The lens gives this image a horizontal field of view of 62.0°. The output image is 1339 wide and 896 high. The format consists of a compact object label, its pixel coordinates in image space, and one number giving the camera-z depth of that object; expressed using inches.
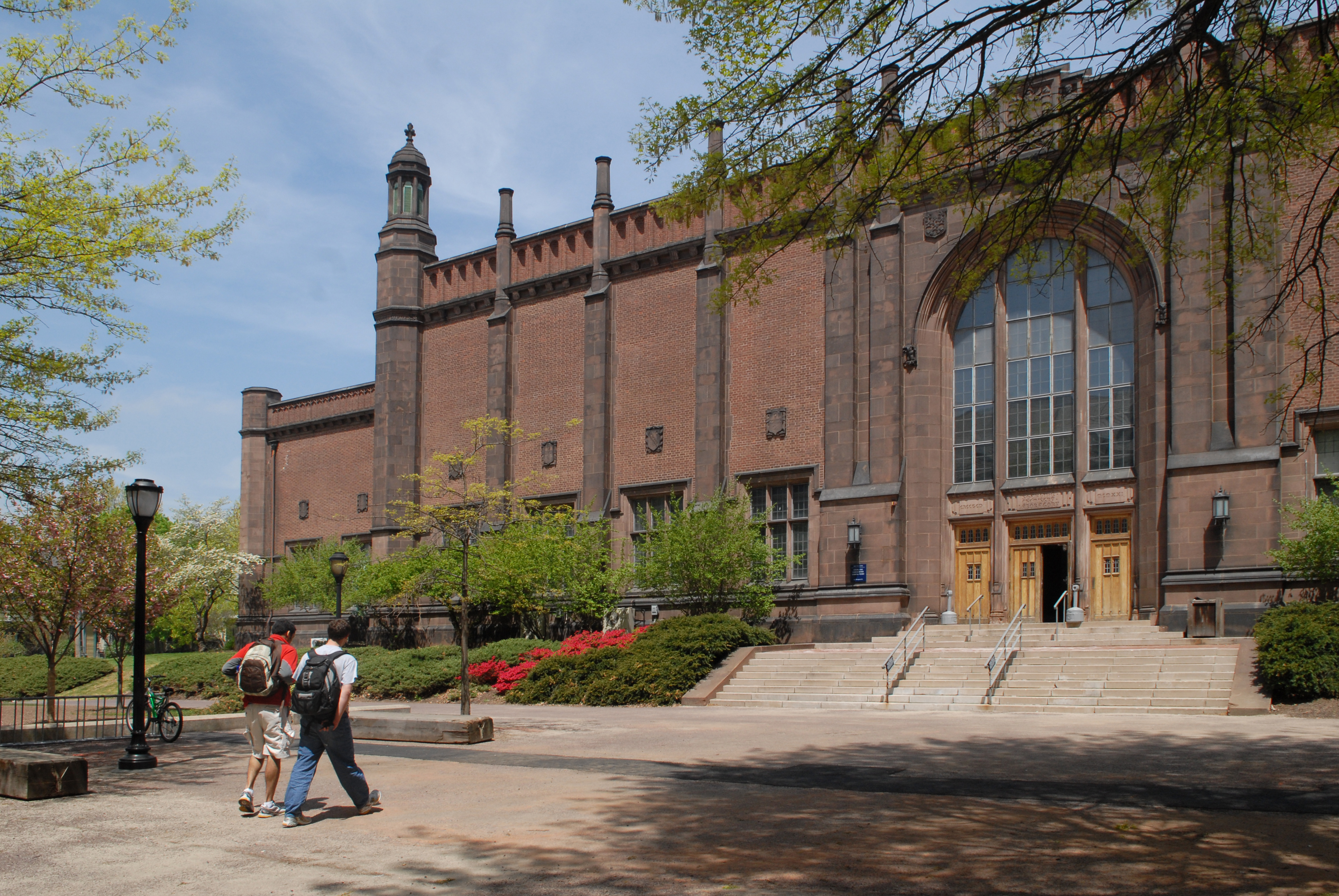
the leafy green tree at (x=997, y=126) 350.6
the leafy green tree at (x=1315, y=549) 827.4
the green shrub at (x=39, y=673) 1407.5
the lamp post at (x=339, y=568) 1115.9
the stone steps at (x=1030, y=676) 727.1
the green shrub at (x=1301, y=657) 644.1
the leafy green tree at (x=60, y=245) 499.8
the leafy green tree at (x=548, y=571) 1245.7
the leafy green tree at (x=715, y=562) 1135.6
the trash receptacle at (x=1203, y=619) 861.2
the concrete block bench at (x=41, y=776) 421.7
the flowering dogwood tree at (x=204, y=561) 1940.2
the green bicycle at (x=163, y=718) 661.9
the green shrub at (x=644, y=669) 872.9
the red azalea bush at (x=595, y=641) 1039.0
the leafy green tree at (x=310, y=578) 1608.0
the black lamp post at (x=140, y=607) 518.0
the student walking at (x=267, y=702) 382.9
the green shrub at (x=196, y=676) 1238.9
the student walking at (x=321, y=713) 356.2
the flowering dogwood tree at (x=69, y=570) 976.3
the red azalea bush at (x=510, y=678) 977.5
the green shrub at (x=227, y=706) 869.5
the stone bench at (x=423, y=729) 595.8
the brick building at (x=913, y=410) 937.5
